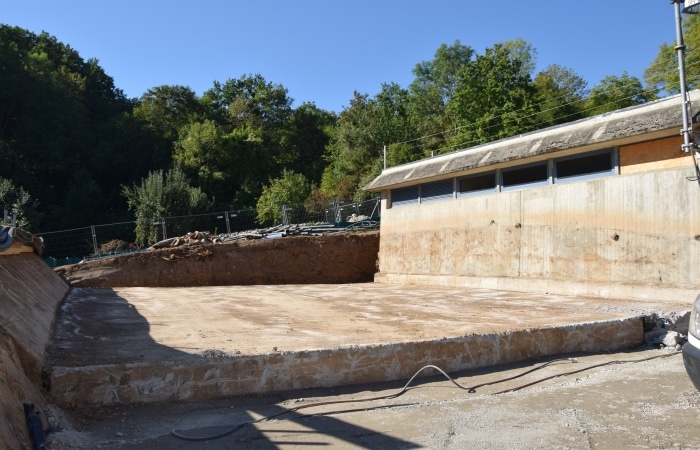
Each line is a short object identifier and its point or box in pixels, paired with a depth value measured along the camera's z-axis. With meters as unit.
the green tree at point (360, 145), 33.44
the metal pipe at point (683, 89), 8.46
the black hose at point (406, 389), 3.79
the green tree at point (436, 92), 36.31
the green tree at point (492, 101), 28.92
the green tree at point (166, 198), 29.59
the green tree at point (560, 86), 34.41
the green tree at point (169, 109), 41.00
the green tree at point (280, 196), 28.03
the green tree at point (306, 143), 42.03
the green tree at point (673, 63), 24.33
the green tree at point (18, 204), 27.03
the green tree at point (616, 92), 29.87
